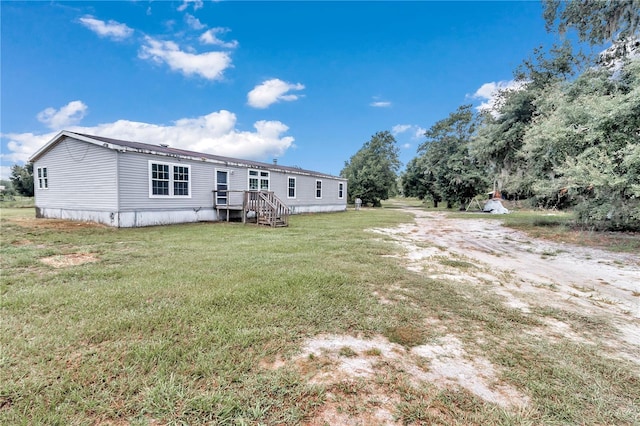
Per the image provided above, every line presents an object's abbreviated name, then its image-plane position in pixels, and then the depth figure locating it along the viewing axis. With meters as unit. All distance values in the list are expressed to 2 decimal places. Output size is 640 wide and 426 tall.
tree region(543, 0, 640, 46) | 8.88
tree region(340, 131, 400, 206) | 29.78
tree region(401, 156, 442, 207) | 26.31
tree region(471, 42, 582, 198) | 11.84
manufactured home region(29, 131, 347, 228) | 9.15
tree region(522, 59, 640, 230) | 6.70
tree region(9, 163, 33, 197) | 30.28
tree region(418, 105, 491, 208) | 23.08
